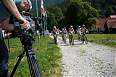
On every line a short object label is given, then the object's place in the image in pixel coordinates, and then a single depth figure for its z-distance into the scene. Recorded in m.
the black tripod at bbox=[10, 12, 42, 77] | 1.81
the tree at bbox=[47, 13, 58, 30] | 60.11
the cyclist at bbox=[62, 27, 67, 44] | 18.31
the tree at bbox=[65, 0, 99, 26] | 57.19
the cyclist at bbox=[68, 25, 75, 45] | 16.32
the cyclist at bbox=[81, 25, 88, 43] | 16.60
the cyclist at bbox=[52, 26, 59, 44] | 17.76
